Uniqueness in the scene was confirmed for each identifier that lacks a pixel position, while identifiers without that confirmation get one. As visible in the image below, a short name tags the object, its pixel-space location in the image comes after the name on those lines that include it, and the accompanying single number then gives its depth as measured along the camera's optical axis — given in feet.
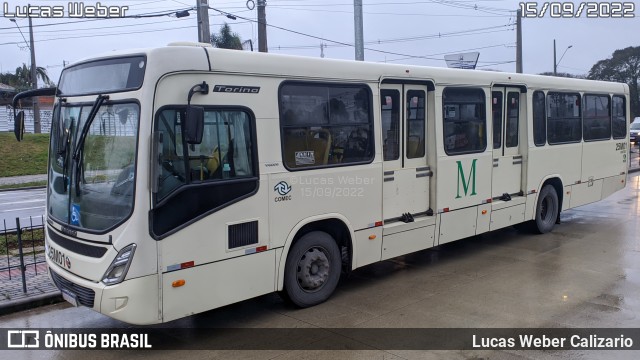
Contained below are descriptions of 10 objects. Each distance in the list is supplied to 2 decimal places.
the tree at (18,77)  154.80
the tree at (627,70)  229.13
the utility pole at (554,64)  147.99
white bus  15.92
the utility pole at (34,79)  95.21
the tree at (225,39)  76.79
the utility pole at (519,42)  90.58
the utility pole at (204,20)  49.32
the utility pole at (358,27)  48.06
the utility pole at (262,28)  64.28
